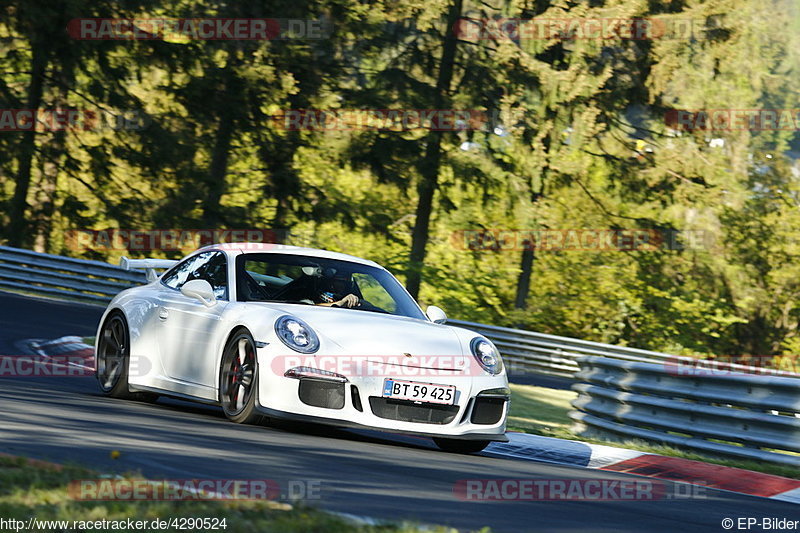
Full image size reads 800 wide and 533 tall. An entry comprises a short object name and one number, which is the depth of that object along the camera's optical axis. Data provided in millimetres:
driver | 18031
